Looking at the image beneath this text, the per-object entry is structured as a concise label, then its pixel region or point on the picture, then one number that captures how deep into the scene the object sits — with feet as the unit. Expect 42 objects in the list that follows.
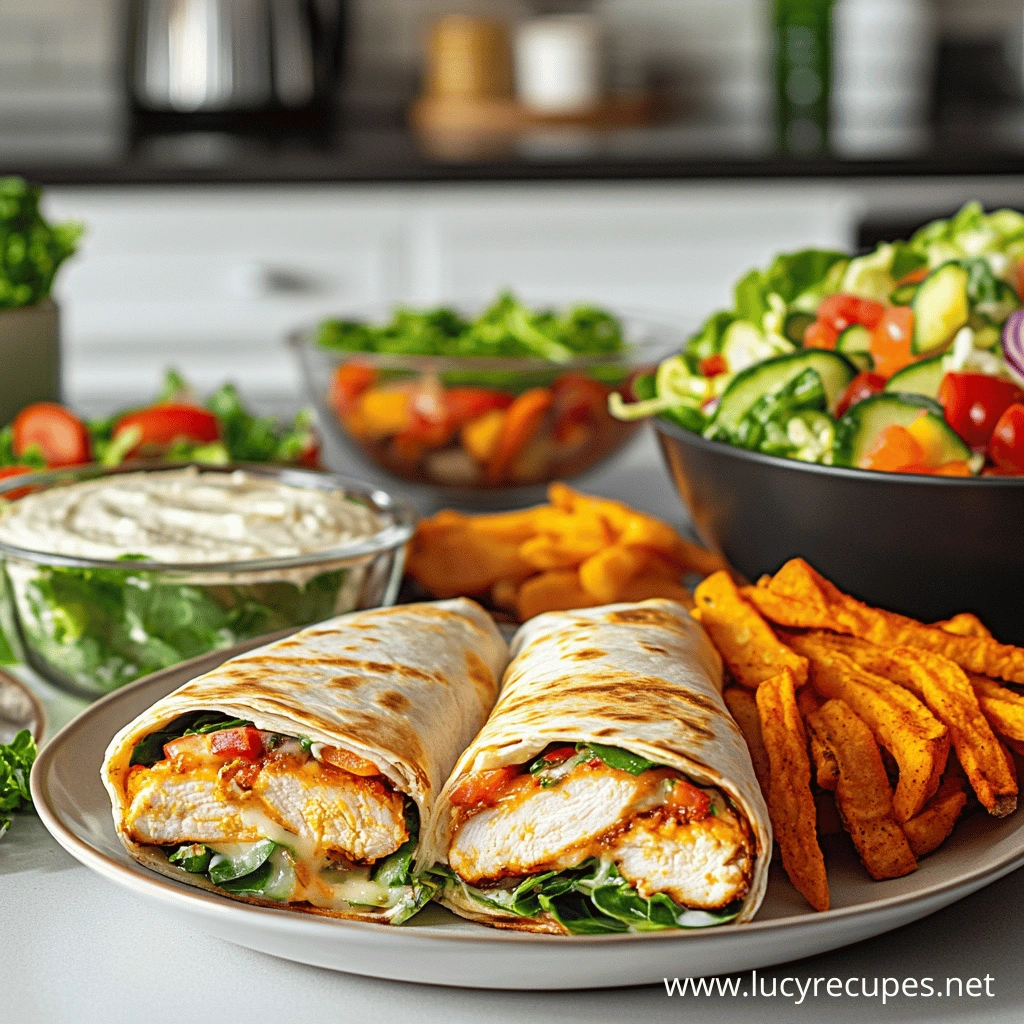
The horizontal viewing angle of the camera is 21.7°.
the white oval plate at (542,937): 2.37
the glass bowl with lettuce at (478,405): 3.68
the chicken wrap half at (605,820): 2.45
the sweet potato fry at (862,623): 2.70
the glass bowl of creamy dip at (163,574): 2.91
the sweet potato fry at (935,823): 2.54
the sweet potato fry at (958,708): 2.57
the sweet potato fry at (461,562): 3.17
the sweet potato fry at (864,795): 2.52
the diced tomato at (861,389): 3.05
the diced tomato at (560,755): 2.52
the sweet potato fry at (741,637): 2.70
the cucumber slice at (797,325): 3.28
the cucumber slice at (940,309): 3.10
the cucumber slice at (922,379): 3.00
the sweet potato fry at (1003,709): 2.61
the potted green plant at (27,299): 3.56
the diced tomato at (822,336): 3.22
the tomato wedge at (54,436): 3.41
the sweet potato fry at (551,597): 3.10
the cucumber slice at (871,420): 2.92
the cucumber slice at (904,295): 3.23
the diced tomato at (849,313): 3.21
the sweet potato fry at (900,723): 2.54
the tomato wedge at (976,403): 2.92
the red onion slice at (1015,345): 3.01
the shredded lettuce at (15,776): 2.65
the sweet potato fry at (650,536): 3.19
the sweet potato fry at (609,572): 3.09
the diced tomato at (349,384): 3.73
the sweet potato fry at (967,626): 2.76
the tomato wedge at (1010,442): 2.88
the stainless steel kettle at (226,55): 6.74
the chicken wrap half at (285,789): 2.50
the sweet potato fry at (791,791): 2.48
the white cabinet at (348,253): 6.29
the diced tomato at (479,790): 2.51
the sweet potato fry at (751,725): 2.58
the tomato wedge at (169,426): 3.51
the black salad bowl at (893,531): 2.79
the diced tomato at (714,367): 3.35
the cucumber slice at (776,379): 3.06
